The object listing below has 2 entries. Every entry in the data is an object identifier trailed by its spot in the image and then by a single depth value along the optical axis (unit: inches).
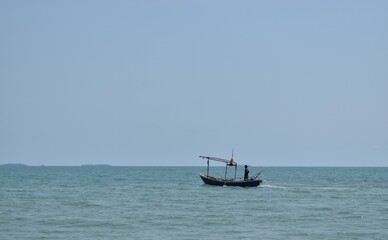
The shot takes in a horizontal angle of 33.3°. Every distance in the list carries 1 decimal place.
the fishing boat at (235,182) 2805.1
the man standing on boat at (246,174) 2800.0
